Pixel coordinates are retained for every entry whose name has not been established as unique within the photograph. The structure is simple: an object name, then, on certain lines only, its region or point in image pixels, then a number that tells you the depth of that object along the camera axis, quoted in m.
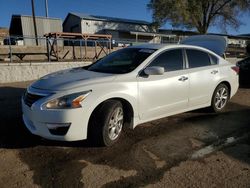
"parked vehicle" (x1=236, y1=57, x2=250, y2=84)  6.70
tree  22.31
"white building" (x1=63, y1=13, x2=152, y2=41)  24.13
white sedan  2.58
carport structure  9.59
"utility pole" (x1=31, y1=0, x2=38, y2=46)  17.36
